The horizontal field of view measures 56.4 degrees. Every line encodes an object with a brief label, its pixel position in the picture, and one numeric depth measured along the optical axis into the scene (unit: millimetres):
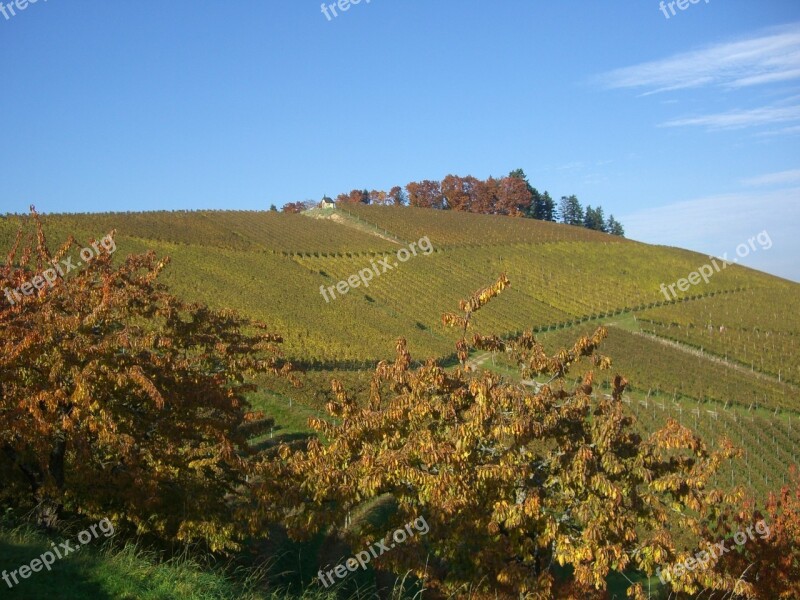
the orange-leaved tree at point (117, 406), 10477
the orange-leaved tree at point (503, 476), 9078
